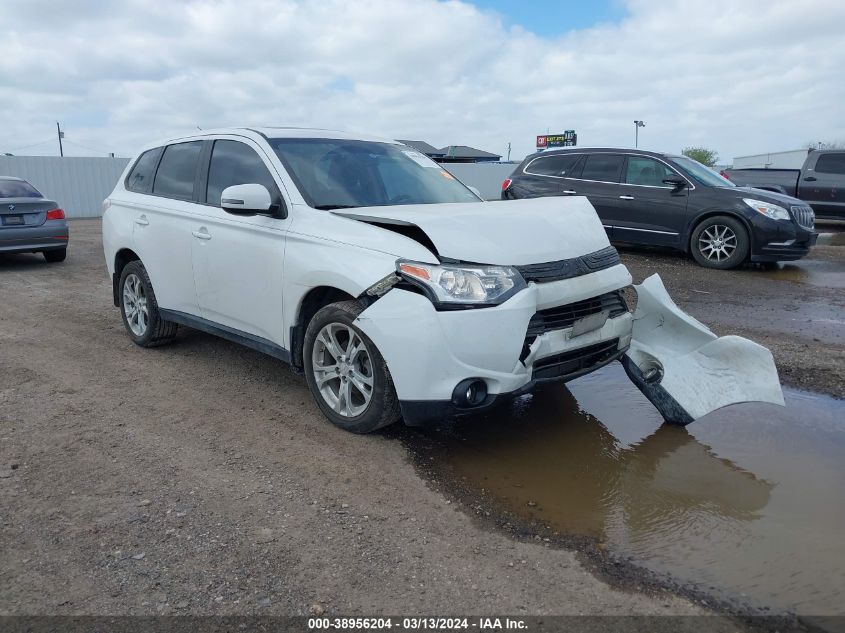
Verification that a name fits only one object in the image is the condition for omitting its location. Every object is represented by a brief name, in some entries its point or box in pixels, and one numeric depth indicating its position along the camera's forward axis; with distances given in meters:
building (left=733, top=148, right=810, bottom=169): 33.84
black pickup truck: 16.78
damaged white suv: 3.66
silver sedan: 10.79
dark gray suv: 10.21
